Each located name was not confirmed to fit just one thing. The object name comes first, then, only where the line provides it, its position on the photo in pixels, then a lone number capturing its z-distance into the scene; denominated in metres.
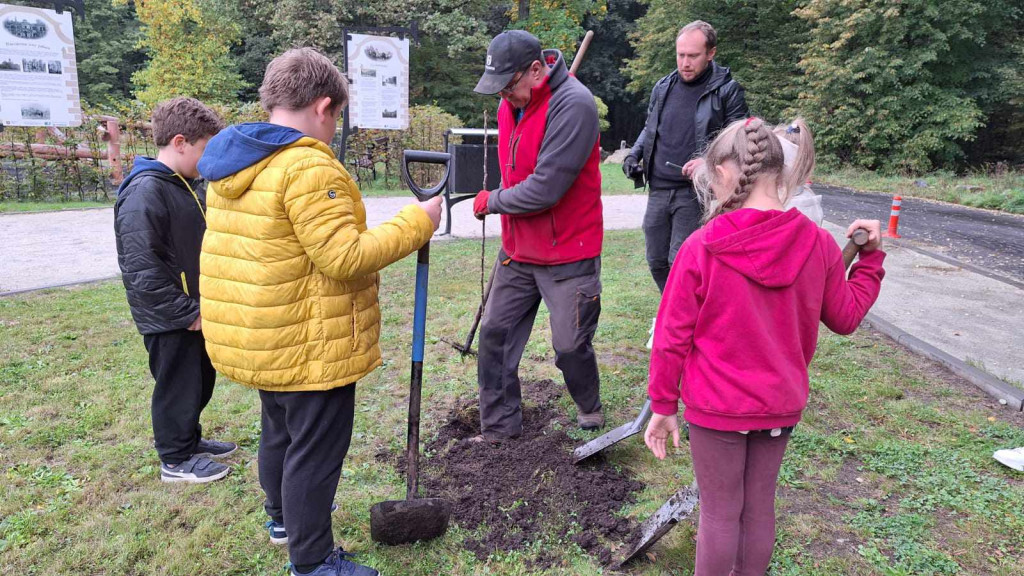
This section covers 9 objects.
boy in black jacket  2.84
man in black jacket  4.16
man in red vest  3.05
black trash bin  7.83
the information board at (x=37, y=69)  10.30
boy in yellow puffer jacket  1.99
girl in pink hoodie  1.89
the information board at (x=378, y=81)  11.48
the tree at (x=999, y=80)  22.17
